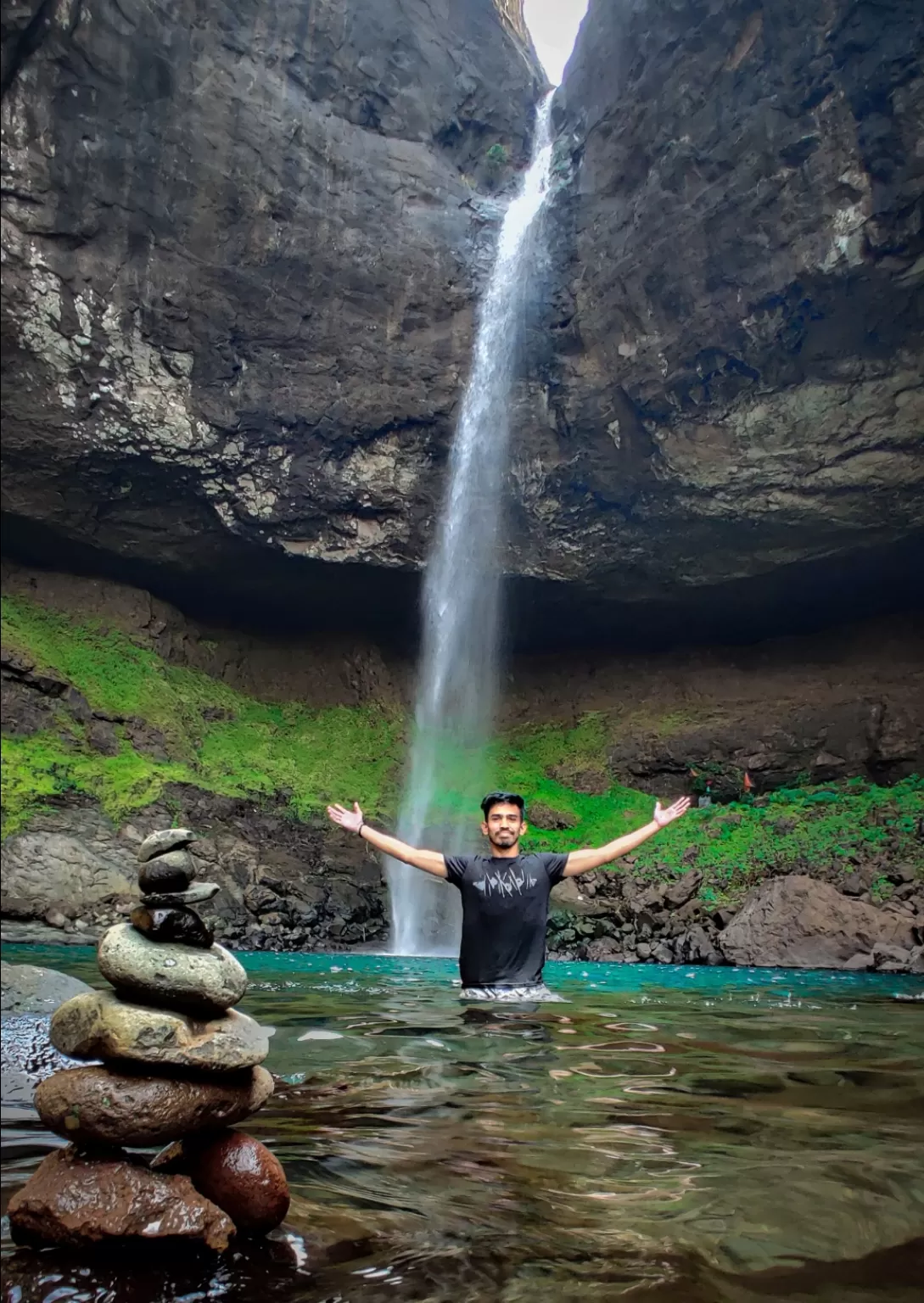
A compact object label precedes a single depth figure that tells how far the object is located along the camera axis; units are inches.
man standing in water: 201.2
